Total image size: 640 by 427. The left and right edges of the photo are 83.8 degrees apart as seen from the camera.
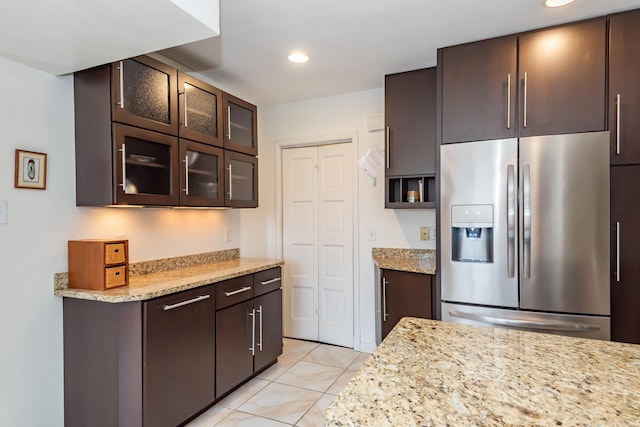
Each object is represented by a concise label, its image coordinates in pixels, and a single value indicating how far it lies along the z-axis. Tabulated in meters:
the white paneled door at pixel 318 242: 3.62
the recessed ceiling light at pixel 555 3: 1.96
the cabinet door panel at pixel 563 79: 2.15
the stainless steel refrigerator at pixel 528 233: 2.12
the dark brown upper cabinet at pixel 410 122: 2.85
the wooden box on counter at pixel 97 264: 1.97
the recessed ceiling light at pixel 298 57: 2.61
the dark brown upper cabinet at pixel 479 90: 2.32
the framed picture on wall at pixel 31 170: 1.87
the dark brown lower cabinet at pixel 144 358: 1.90
